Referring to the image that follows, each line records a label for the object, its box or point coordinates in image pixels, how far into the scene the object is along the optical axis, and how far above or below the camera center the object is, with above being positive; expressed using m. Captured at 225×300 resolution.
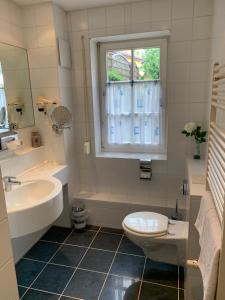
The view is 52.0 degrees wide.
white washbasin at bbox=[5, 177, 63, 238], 1.41 -0.71
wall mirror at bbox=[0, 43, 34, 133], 1.97 +0.08
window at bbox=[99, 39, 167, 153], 2.38 +0.02
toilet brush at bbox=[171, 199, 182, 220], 2.16 -1.13
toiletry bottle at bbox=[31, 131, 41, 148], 2.27 -0.40
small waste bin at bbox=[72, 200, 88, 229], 2.43 -1.22
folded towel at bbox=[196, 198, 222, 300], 0.85 -0.62
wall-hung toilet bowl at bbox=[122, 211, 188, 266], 1.67 -1.00
